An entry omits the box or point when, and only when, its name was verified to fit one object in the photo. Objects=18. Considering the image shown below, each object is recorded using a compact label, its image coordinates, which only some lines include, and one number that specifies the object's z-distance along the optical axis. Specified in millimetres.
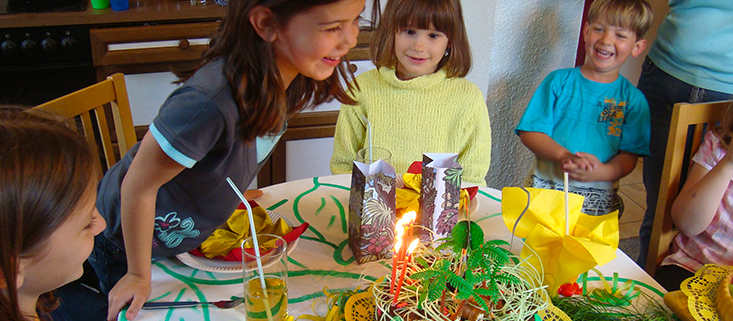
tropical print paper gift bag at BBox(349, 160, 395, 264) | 870
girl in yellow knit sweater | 1531
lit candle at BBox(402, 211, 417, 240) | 727
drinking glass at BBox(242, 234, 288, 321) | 722
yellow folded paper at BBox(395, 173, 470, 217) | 1026
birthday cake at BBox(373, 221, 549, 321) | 671
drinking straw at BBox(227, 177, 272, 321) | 695
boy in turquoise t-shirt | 1619
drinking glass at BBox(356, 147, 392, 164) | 937
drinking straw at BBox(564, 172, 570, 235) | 850
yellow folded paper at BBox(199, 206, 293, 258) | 923
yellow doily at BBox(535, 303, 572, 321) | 733
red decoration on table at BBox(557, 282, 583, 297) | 838
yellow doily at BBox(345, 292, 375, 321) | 734
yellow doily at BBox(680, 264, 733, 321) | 781
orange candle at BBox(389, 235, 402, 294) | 663
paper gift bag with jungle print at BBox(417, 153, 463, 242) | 918
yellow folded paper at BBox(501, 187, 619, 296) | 802
